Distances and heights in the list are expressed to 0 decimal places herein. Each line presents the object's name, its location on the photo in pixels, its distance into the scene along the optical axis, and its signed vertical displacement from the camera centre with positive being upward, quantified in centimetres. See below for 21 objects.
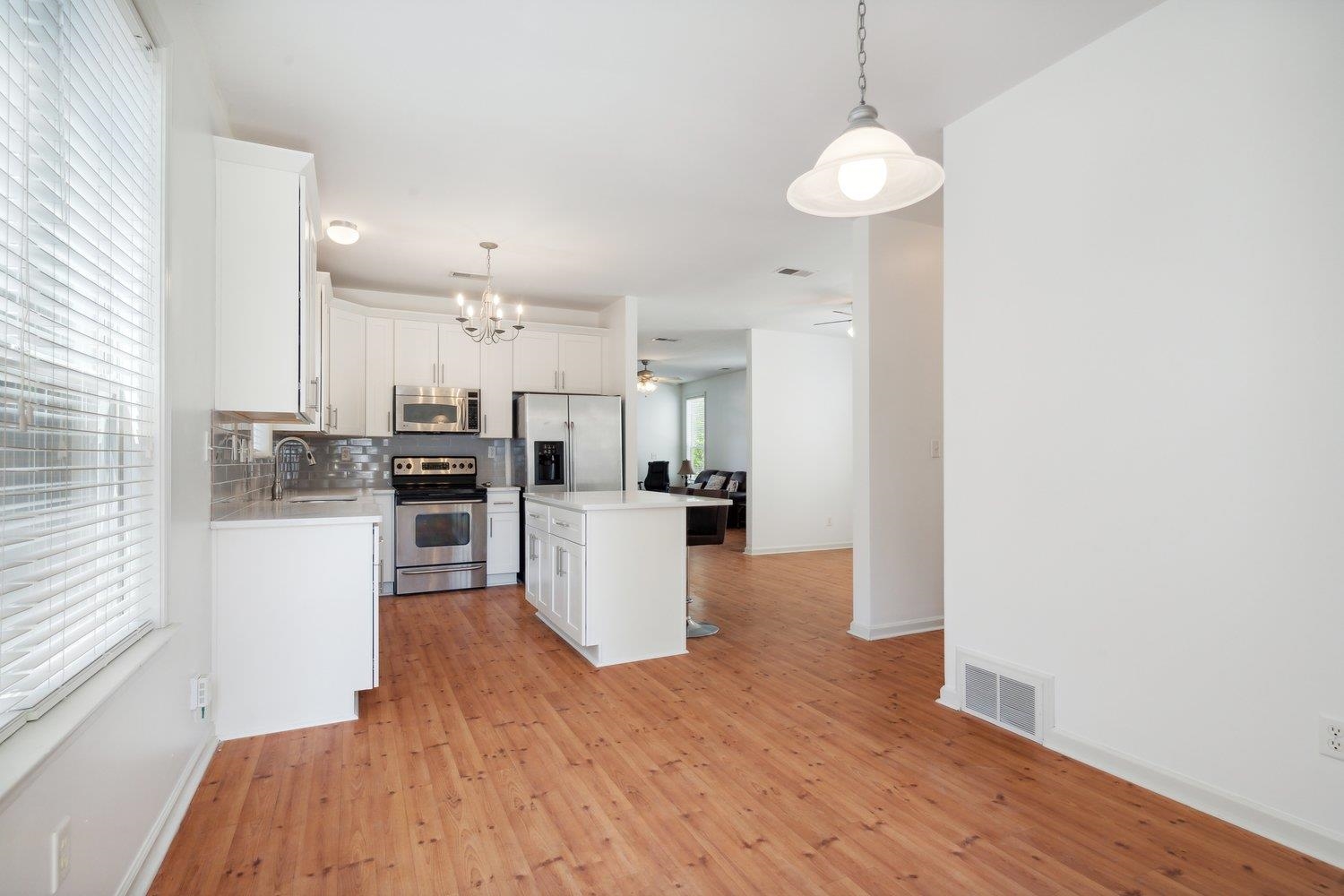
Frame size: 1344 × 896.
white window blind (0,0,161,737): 120 +23
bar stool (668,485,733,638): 462 -53
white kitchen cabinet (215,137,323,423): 266 +71
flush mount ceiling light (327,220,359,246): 413 +138
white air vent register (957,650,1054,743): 262 -102
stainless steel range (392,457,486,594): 538 -72
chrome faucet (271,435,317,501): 438 -25
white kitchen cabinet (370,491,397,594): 538 -76
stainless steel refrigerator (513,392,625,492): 588 +9
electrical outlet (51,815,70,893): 126 -78
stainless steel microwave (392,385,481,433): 564 +36
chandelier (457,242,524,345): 428 +93
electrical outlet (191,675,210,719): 229 -86
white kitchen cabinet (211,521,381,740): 264 -72
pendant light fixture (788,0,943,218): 166 +73
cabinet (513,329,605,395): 619 +84
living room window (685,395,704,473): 1195 +34
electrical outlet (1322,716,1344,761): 182 -80
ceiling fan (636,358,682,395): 992 +105
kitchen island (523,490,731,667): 356 -69
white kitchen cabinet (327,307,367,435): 529 +65
